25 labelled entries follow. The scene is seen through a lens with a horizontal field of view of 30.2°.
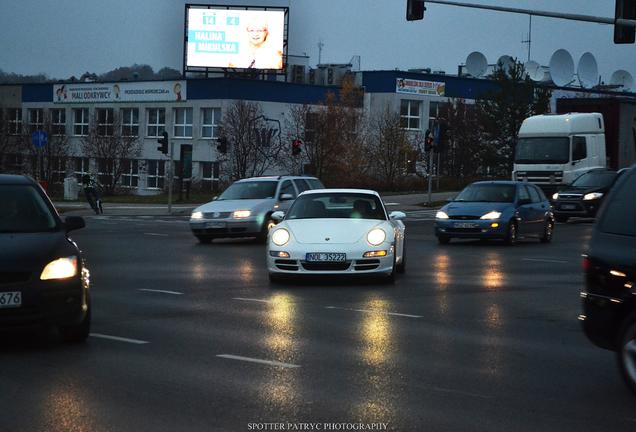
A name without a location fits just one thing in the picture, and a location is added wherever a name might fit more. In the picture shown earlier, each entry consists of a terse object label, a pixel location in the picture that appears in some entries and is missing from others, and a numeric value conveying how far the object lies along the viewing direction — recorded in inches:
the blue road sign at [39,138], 1769.2
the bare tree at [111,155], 2588.6
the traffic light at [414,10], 1109.1
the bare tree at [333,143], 2613.2
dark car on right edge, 322.0
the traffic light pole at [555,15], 962.7
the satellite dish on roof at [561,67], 3361.2
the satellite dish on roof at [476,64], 3652.3
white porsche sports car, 636.1
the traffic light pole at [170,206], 1745.1
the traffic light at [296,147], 2182.1
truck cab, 1616.6
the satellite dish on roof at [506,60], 2820.9
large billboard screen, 3011.8
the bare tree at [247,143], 2556.6
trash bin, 2258.4
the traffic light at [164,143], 1878.1
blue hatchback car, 1010.7
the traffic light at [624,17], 942.4
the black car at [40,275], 381.7
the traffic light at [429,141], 1884.8
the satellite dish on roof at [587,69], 3543.3
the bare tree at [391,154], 2608.3
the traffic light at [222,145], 2209.8
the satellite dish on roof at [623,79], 4232.3
